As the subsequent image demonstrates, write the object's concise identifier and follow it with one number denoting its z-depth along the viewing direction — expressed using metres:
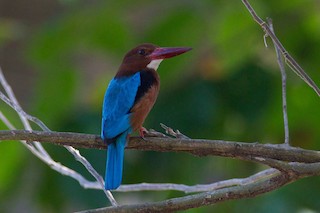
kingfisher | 5.63
